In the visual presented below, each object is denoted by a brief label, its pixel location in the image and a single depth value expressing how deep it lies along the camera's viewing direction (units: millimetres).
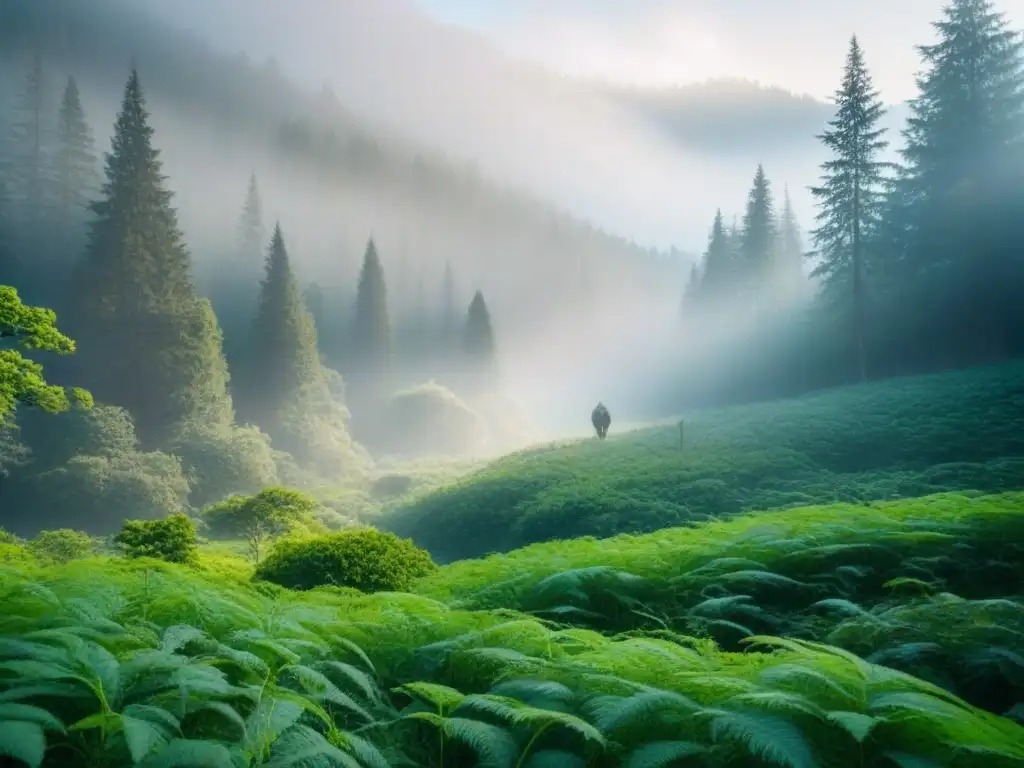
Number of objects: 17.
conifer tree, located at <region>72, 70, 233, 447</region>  20969
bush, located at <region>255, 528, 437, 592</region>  8430
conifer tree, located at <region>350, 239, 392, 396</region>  36500
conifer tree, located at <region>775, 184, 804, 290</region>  35062
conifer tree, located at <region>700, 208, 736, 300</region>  38750
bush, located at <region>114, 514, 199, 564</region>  10711
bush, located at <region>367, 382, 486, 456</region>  32188
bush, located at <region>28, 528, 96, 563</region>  13741
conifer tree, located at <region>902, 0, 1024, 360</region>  21531
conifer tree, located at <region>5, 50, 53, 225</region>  25969
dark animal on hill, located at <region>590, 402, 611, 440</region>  22847
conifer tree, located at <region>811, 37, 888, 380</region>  23906
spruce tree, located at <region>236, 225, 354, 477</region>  25783
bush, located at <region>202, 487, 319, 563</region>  13867
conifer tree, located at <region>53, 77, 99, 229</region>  27156
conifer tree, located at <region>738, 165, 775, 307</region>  32719
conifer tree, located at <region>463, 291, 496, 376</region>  39469
